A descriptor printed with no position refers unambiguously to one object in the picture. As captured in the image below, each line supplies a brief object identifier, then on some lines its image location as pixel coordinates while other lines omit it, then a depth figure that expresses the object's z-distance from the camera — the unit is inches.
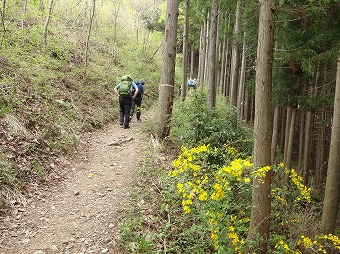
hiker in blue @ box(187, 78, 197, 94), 824.2
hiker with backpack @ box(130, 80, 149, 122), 450.4
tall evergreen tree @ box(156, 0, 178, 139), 320.8
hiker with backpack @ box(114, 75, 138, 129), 380.2
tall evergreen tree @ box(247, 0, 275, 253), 171.3
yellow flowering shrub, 135.7
